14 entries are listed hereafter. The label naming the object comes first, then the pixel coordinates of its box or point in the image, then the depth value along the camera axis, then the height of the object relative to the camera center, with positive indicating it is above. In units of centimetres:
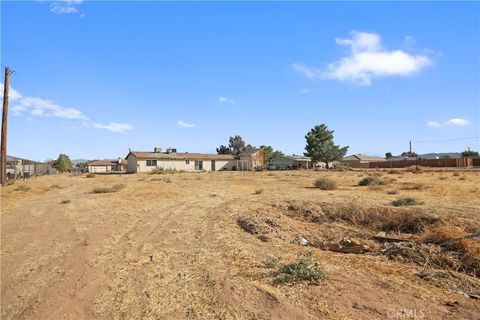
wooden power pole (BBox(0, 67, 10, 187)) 2444 +283
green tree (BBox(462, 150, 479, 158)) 8317 +283
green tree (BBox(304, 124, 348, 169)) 7081 +430
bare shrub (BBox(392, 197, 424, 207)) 1265 -130
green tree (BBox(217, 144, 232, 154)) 10881 +576
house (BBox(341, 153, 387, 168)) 8769 +189
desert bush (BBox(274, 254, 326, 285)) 537 -164
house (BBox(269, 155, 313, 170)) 7656 +102
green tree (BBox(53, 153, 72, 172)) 8913 +198
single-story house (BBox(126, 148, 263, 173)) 5712 +147
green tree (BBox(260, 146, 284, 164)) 9721 +419
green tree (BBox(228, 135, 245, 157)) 10838 +752
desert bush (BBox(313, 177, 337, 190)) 2097 -101
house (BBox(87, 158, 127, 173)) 8719 +107
